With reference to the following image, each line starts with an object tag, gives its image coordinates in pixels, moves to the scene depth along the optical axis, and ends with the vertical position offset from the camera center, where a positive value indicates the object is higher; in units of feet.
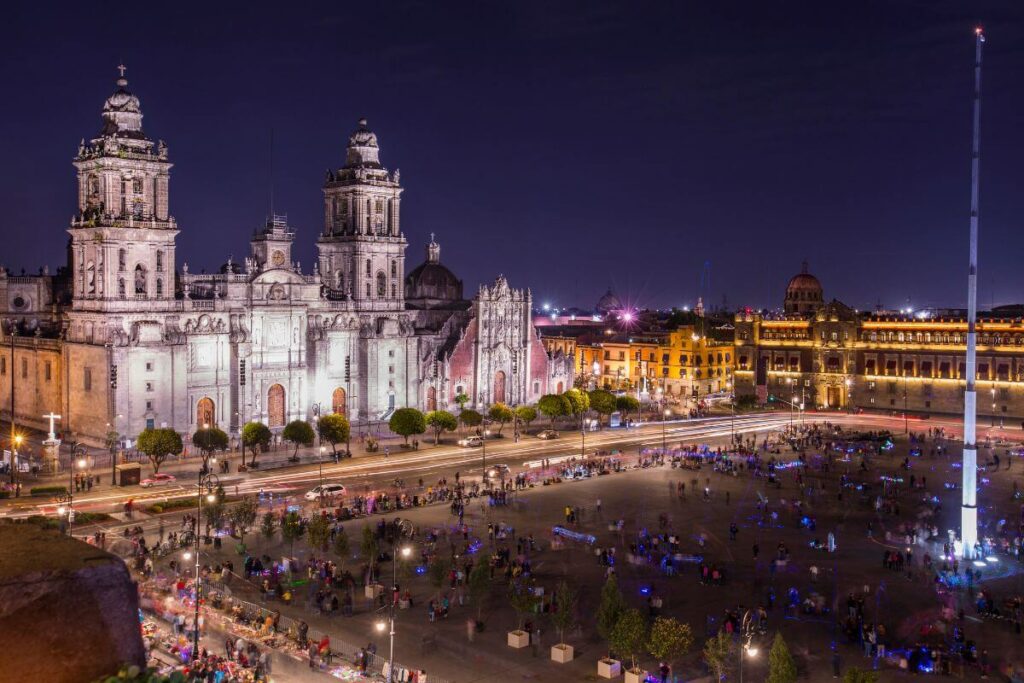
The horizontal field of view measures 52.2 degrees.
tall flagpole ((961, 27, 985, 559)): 174.50 -12.44
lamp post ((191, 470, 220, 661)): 116.20 -31.13
